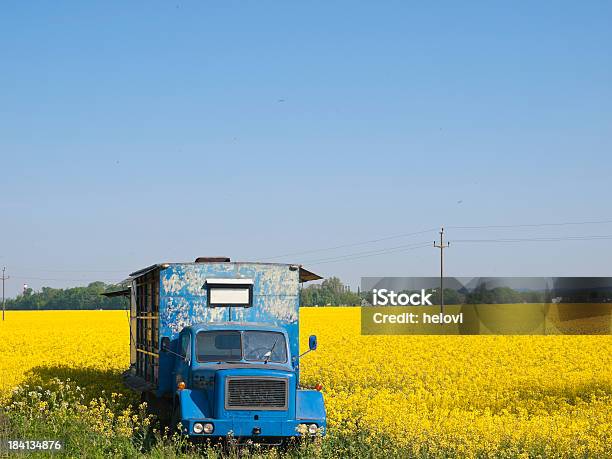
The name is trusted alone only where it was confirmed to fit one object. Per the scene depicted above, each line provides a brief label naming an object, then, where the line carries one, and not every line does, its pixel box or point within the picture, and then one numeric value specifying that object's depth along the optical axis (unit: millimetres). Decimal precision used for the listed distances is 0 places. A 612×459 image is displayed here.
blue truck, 14945
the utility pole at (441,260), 74362
